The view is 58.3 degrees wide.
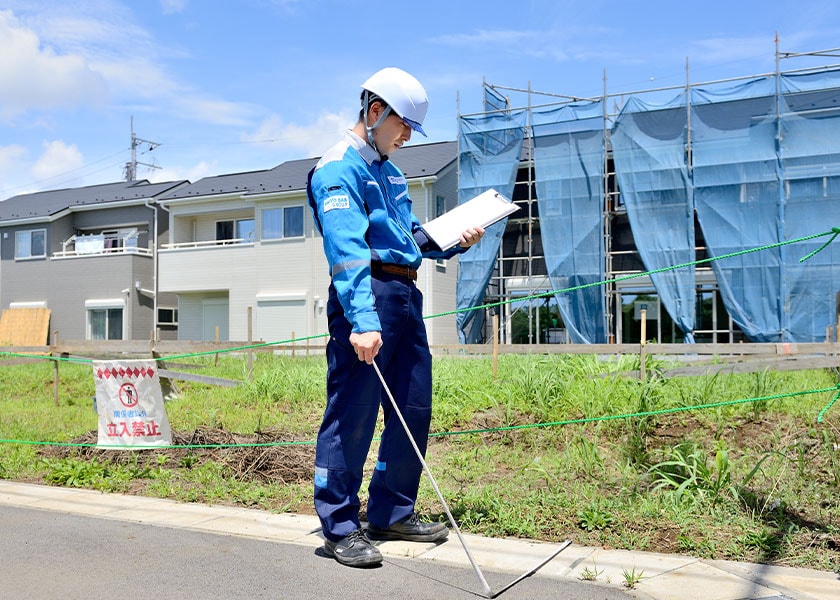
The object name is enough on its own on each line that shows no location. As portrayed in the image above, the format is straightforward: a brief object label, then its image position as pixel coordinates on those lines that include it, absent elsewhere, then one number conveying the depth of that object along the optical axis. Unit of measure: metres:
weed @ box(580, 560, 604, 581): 2.94
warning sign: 5.38
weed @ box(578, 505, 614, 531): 3.62
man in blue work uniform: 3.17
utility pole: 42.81
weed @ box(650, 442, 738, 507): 3.91
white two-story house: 23.64
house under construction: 18.16
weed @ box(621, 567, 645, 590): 2.84
